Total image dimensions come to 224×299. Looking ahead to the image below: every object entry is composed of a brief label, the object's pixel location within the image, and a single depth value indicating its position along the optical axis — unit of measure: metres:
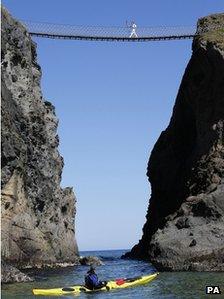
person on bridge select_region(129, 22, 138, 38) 71.43
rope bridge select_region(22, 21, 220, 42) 70.50
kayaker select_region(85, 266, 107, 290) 35.91
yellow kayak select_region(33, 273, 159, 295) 34.36
